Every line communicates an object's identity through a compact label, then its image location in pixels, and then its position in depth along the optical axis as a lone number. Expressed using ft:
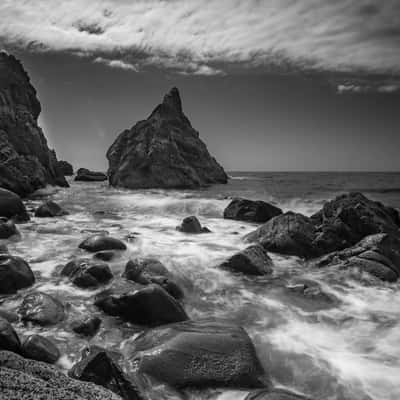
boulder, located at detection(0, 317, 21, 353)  11.66
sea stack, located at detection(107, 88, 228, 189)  178.19
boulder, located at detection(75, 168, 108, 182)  238.68
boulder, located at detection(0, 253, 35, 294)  19.38
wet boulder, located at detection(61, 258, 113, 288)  21.40
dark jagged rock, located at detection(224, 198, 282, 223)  54.54
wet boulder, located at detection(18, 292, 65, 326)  16.03
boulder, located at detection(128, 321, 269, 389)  12.26
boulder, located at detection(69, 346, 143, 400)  10.63
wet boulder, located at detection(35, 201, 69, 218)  50.52
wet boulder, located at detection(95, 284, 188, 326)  16.67
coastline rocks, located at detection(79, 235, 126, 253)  30.27
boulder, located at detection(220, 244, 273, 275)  26.49
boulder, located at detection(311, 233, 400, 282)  26.35
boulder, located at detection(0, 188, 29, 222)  45.24
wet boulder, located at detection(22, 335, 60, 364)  12.37
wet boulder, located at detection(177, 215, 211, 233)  43.96
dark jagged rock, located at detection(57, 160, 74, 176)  316.19
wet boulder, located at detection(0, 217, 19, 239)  33.67
